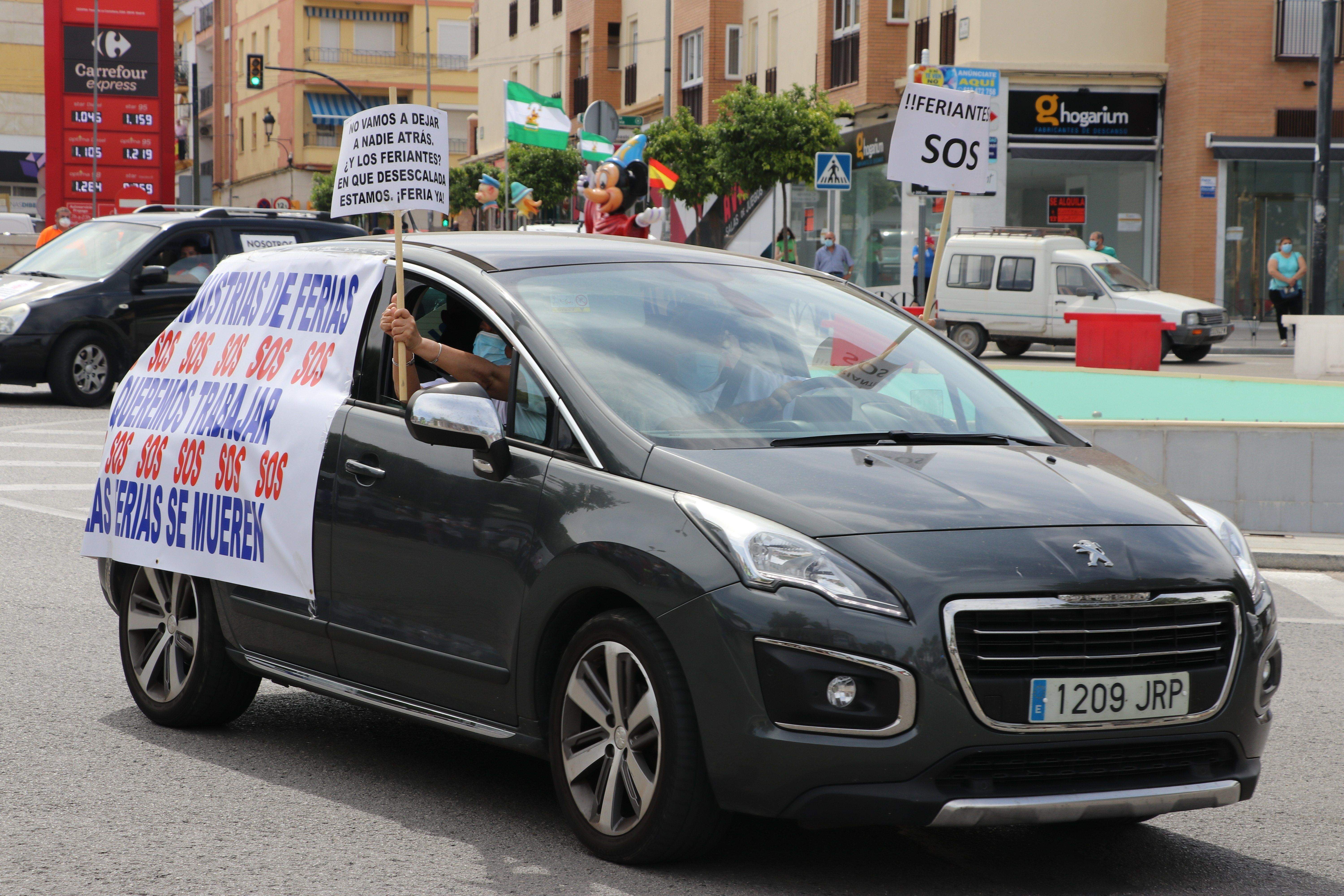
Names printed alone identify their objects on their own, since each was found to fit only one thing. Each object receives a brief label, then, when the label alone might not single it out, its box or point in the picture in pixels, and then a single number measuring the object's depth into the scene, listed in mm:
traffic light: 45250
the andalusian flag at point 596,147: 34219
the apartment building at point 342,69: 87938
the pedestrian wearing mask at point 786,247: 32719
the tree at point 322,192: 73500
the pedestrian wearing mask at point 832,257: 30578
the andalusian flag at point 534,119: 36500
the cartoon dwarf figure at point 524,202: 42969
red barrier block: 18438
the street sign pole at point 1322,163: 29516
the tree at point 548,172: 56344
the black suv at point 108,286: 17891
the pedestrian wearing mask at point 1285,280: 30656
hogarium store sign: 35156
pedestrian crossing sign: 27500
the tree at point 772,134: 37031
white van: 27844
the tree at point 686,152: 40969
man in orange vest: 26500
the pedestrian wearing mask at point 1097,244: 31938
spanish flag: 33312
